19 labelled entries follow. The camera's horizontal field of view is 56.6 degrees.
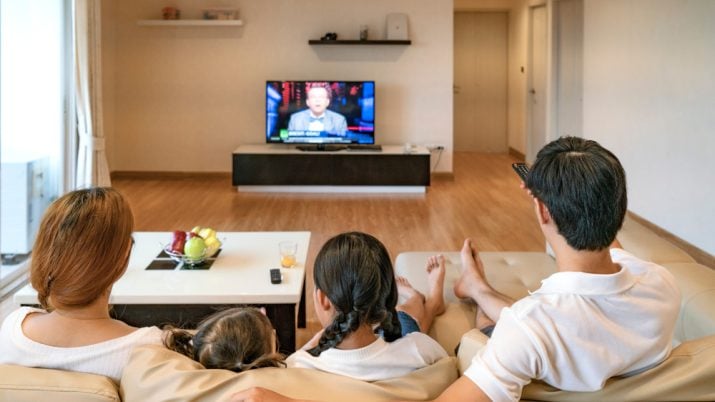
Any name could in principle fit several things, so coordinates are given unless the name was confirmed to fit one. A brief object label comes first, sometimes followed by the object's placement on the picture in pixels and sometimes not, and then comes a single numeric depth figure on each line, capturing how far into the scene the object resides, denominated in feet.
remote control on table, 8.57
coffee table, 8.04
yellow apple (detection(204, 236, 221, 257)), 9.40
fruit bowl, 9.11
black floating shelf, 24.48
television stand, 23.58
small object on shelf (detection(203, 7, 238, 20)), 24.90
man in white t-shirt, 3.76
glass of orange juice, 9.22
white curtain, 16.06
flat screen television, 23.89
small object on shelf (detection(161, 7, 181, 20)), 24.99
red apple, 9.27
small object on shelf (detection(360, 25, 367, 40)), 24.80
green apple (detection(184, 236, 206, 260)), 9.05
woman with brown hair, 4.15
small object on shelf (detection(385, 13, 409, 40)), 24.77
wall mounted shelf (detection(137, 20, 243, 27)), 24.66
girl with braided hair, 4.49
